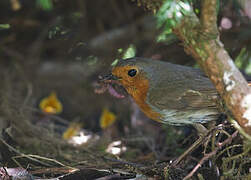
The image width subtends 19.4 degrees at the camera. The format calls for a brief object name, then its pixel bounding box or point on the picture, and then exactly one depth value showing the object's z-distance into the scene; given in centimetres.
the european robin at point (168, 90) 550
